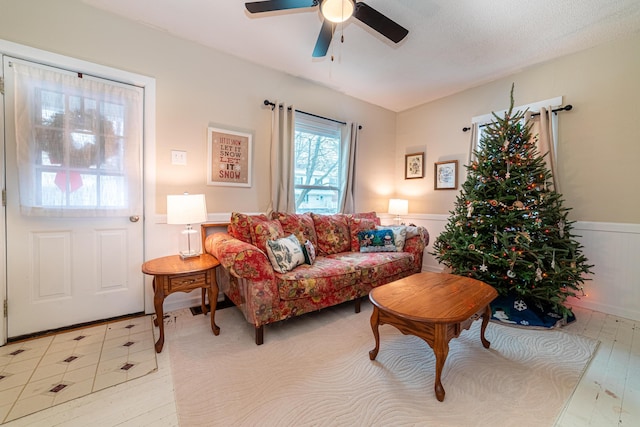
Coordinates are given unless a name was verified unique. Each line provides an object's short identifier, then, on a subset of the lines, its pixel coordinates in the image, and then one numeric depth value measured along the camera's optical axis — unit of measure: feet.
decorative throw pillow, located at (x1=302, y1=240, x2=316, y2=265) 8.06
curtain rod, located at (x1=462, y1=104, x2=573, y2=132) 8.85
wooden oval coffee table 4.62
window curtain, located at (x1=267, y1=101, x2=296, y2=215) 9.89
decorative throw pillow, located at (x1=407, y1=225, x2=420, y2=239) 10.16
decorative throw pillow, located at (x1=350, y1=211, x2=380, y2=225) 11.52
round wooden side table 5.96
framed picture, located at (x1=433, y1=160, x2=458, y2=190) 12.08
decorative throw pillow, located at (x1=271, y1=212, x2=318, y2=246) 9.18
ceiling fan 5.27
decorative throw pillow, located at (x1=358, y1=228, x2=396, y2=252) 9.96
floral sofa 6.36
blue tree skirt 7.51
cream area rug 4.28
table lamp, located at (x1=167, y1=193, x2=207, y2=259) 6.88
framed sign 8.85
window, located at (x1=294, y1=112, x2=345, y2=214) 11.07
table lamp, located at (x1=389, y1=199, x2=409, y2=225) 13.20
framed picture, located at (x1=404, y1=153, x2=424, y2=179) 13.47
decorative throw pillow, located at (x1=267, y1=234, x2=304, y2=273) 7.09
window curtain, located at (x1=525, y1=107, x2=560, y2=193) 8.99
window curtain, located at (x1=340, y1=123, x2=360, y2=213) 12.19
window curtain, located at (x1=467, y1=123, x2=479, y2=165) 11.30
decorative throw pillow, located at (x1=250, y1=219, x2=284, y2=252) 7.89
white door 6.26
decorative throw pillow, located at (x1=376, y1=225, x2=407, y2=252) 10.01
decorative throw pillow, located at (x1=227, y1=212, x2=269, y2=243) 7.99
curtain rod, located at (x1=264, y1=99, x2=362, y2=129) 9.70
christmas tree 7.47
